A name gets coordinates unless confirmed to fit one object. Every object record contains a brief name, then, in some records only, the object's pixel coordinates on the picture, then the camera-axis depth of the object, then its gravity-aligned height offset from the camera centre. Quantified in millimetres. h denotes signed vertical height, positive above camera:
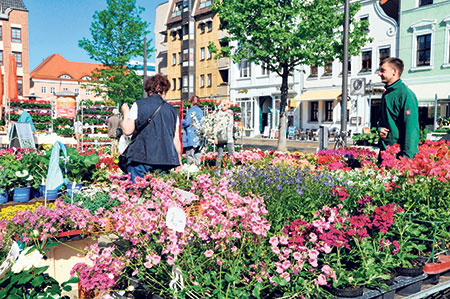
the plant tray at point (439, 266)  2891 -967
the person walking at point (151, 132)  4414 -78
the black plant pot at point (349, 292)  2412 -950
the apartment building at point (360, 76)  26391 +3275
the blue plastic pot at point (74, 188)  5213 -819
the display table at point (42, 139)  11207 -409
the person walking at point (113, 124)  13719 +12
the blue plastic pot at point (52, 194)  5218 -871
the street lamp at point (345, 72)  11141 +1458
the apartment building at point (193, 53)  40469 +7522
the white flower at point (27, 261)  2434 -803
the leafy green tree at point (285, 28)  17562 +4116
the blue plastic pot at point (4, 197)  5426 -951
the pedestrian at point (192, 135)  8047 -189
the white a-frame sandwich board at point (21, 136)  9664 -295
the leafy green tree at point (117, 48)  32219 +5964
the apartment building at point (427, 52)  23408 +4353
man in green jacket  4246 +144
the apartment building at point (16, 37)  47031 +9731
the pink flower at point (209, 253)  2326 -709
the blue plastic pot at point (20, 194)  5496 -926
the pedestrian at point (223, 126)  6902 -11
